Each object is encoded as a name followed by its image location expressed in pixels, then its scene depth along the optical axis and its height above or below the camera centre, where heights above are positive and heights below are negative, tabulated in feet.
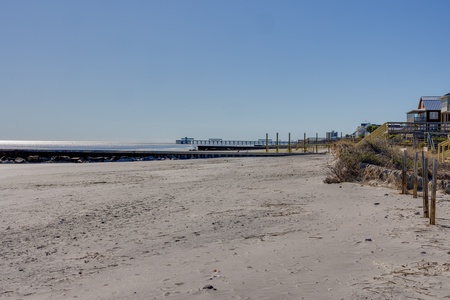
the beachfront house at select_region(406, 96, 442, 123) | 195.62 +14.44
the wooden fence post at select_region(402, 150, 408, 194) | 36.13 -3.48
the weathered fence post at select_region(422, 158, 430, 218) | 25.67 -3.75
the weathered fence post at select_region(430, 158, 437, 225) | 23.63 -3.37
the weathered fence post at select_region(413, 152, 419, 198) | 32.55 -2.83
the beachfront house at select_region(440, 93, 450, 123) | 169.26 +13.82
